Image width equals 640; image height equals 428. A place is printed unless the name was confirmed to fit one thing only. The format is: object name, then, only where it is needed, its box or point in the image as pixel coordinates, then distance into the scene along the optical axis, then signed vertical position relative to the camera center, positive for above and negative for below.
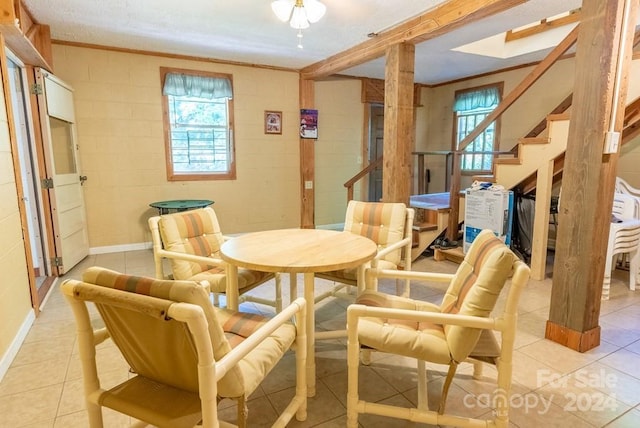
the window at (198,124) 4.61 +0.44
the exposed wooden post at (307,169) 5.35 -0.16
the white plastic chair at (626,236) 3.04 -0.65
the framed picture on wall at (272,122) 5.21 +0.51
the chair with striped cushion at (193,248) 2.26 -0.57
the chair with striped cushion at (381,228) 2.43 -0.51
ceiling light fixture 2.58 +1.04
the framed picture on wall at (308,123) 5.38 +0.51
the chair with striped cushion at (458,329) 1.35 -0.71
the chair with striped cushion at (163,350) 0.98 -0.59
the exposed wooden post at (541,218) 3.37 -0.56
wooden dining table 1.72 -0.48
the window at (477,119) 5.63 +0.62
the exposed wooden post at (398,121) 3.48 +0.35
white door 3.46 -0.11
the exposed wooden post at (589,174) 1.98 -0.10
